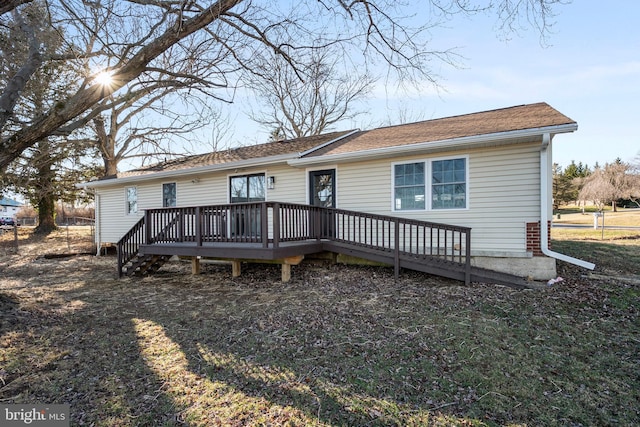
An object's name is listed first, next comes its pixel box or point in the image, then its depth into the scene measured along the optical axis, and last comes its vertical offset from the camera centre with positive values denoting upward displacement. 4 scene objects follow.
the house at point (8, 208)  47.45 +0.50
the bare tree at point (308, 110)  21.12 +6.34
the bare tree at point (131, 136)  15.79 +3.71
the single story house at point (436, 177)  6.75 +0.76
